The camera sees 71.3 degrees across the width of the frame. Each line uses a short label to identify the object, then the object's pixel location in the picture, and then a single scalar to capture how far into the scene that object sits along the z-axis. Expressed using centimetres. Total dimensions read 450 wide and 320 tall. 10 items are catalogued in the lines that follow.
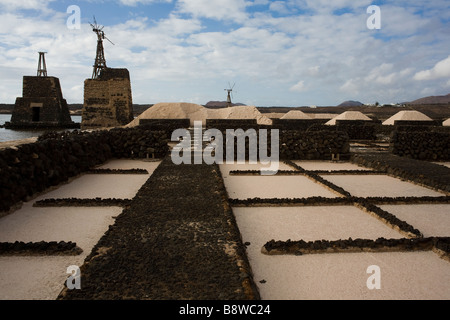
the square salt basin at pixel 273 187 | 513
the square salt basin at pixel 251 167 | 749
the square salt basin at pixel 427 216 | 361
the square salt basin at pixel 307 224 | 339
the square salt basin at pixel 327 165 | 782
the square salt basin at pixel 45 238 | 229
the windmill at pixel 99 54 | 2848
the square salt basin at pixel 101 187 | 494
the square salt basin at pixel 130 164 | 752
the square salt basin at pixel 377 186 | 527
